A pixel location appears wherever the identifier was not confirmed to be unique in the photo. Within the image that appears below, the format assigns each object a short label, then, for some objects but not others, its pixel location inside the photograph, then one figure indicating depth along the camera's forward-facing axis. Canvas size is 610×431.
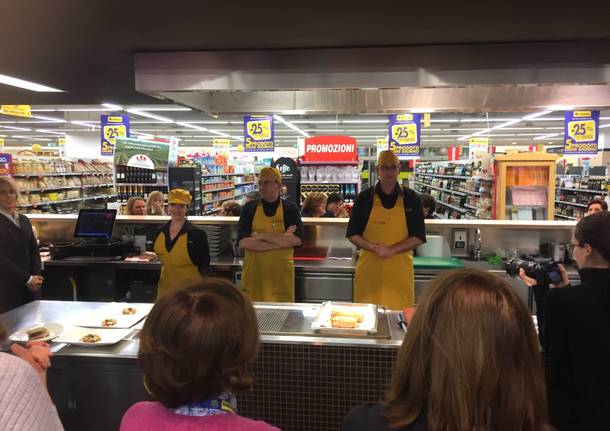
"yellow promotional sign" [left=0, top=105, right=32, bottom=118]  8.95
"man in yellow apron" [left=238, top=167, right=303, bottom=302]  3.93
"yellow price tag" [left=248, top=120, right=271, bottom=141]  13.05
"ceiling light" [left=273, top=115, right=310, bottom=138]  15.32
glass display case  7.20
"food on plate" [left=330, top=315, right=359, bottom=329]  2.16
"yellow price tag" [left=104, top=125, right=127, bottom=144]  12.86
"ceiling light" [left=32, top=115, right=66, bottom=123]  15.67
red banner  8.96
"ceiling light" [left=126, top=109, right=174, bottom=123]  12.60
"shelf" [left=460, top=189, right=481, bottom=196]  9.84
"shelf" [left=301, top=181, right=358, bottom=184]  8.70
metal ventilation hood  2.42
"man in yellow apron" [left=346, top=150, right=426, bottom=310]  3.73
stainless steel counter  2.04
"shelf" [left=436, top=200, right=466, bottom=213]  11.67
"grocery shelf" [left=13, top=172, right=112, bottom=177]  11.33
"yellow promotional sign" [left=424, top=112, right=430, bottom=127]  13.57
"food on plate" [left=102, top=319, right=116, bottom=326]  2.37
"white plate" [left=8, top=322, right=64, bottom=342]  2.21
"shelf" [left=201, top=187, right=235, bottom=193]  12.69
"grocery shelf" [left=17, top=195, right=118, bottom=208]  11.15
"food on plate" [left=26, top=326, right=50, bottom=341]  2.20
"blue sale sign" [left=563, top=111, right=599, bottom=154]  12.15
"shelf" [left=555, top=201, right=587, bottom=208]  11.57
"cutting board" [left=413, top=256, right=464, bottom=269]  4.45
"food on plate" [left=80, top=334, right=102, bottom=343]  2.16
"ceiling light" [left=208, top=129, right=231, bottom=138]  22.08
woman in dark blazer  3.63
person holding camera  1.58
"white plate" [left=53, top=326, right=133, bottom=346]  2.14
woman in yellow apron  3.65
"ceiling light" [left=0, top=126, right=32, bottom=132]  19.85
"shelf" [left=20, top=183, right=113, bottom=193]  11.46
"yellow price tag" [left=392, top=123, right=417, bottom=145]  12.37
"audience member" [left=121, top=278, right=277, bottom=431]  1.03
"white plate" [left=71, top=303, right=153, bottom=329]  2.38
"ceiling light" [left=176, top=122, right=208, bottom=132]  18.41
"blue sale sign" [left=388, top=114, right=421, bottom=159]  12.37
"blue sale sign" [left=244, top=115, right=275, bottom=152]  13.02
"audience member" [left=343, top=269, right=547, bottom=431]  0.94
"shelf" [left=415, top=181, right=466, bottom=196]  12.21
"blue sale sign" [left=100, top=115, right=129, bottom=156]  12.86
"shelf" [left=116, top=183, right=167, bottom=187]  9.25
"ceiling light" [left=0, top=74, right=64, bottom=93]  3.22
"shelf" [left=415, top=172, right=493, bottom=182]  9.56
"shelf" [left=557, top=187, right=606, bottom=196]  10.47
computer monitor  5.06
